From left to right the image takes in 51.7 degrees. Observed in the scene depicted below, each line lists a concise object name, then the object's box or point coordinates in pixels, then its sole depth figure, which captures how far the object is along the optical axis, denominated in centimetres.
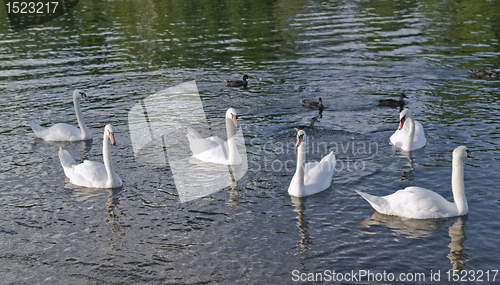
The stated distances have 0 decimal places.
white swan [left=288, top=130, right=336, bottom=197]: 1257
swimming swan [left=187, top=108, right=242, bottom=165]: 1483
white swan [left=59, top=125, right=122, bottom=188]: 1352
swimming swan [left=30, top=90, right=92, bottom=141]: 1722
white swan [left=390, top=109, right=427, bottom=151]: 1505
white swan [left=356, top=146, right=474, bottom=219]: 1125
